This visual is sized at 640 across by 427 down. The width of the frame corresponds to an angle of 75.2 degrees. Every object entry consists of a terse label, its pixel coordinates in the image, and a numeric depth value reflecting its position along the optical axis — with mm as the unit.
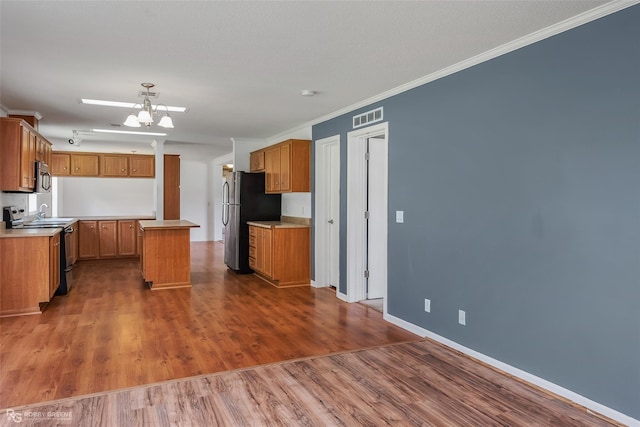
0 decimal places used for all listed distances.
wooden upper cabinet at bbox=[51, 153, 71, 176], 8391
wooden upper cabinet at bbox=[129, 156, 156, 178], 8867
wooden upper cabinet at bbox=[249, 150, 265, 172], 6988
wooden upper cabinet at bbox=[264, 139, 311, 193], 5898
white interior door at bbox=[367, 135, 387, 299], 5070
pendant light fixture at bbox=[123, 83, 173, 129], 3781
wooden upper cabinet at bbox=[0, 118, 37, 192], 4484
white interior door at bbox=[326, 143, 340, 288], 5672
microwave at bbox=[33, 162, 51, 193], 5412
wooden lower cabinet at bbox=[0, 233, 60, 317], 4258
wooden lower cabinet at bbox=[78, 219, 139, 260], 7973
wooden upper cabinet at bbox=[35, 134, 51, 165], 5537
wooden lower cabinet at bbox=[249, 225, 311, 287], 5844
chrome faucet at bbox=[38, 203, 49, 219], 6914
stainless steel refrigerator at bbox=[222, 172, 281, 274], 6797
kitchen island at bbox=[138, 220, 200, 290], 5633
